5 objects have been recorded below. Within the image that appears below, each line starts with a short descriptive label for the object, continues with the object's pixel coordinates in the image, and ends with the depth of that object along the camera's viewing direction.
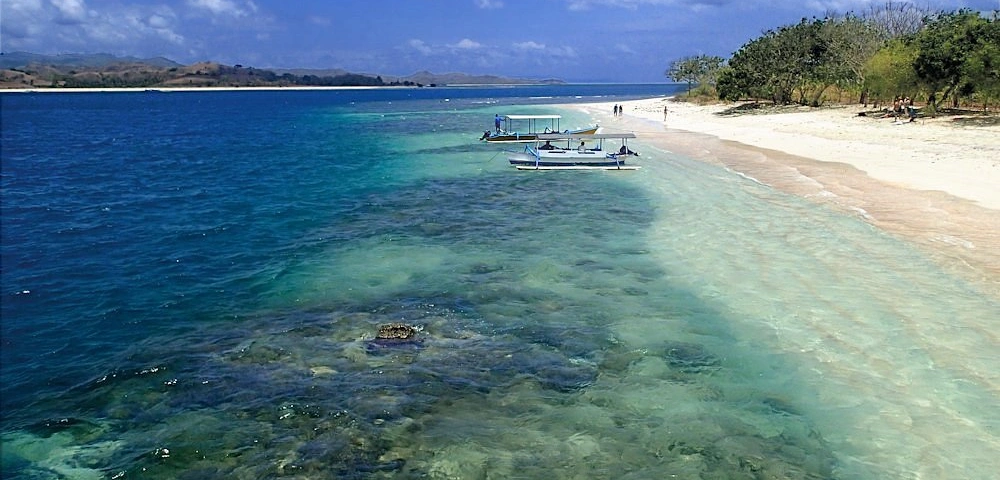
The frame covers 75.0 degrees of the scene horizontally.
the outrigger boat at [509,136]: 44.09
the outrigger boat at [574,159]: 33.88
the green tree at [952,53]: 38.22
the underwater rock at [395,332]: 11.70
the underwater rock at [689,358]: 10.73
